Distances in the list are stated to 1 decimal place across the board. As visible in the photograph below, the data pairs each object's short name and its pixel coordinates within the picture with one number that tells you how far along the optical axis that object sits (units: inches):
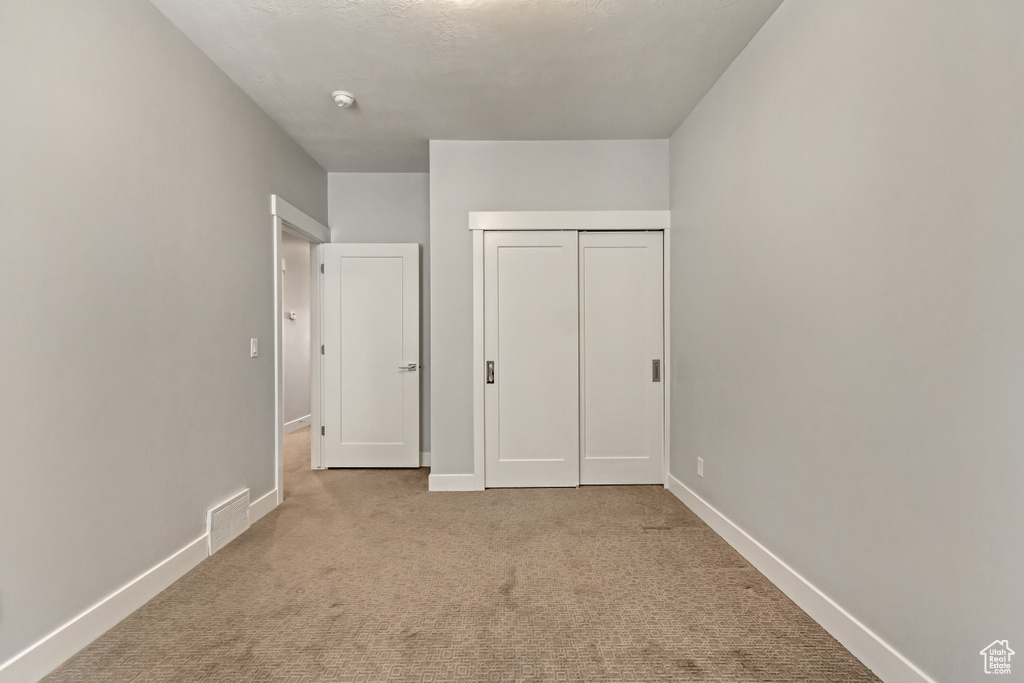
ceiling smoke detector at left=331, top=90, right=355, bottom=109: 116.0
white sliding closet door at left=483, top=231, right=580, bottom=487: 144.8
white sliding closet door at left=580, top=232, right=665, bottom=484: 146.2
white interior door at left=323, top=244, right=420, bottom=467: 168.7
